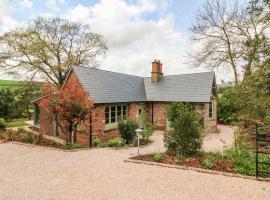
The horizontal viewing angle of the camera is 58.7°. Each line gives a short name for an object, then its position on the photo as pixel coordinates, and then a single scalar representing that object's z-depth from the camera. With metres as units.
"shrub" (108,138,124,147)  15.61
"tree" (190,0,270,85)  24.09
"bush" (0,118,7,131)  20.70
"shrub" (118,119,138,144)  16.67
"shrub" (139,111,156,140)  17.55
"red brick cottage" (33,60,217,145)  18.34
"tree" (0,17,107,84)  28.88
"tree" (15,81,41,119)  30.41
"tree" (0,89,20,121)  24.91
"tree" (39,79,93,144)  13.88
